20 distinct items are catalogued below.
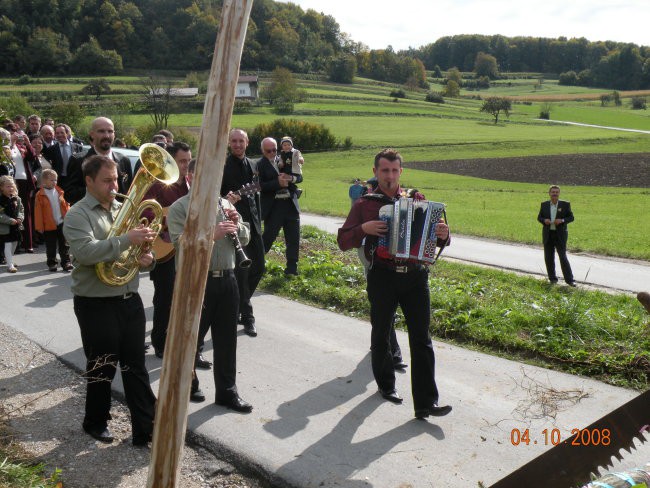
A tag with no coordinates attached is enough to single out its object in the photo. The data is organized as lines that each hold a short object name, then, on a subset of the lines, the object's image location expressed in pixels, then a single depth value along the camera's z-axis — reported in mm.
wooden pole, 3549
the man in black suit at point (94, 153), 7695
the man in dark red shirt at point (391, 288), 5777
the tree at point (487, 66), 157000
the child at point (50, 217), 11805
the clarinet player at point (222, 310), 6047
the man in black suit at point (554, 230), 11719
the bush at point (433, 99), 100312
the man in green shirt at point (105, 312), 5133
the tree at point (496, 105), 83250
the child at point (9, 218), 11565
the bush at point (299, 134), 49531
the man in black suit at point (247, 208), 8414
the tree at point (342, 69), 107188
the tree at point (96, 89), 69094
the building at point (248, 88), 78625
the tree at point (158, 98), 57031
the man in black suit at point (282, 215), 10690
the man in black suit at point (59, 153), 13603
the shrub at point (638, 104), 97625
